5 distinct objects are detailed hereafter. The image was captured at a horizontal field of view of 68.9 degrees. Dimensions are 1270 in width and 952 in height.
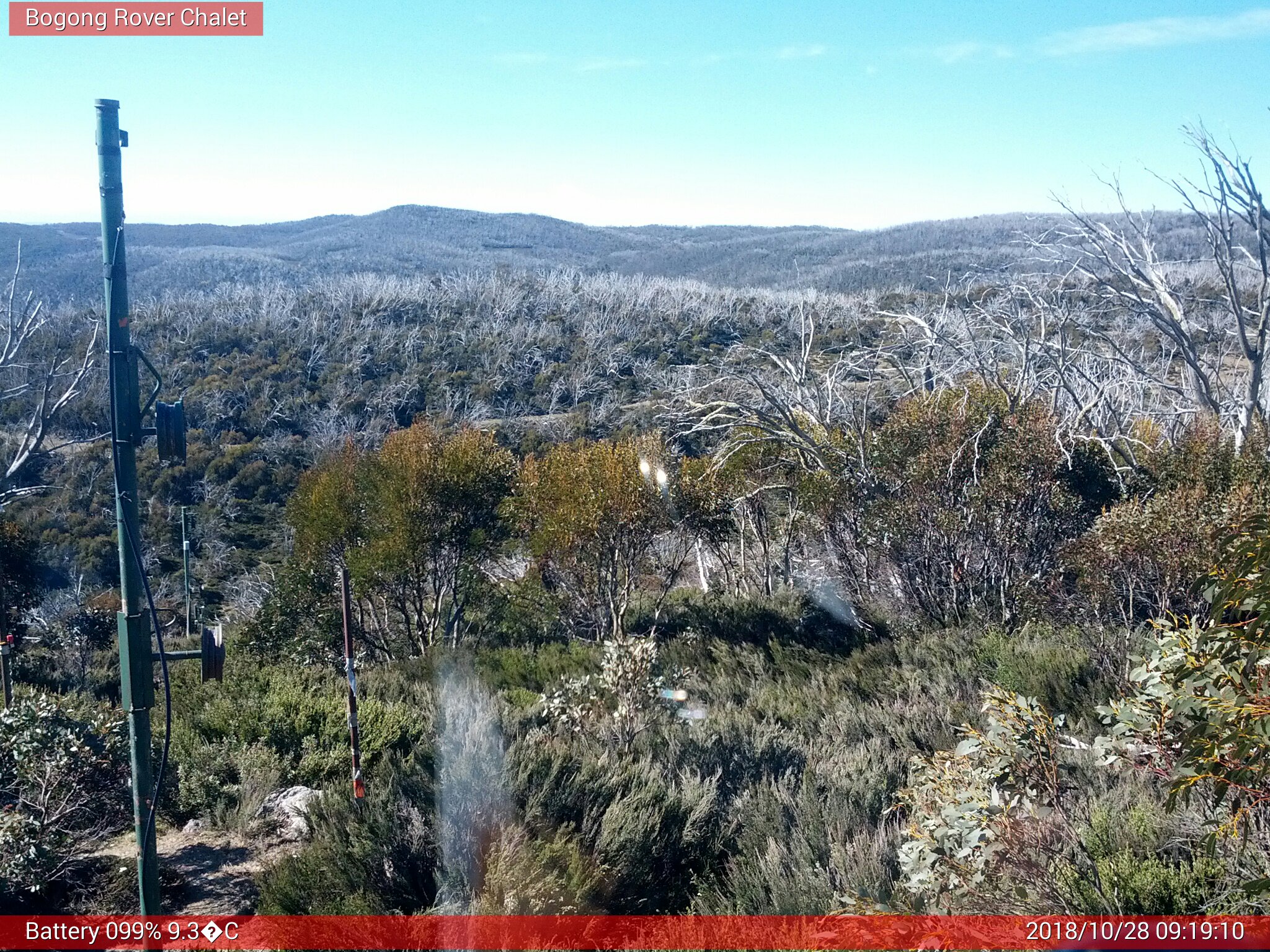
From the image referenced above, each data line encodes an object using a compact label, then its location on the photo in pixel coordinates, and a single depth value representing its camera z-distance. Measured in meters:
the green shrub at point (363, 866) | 4.21
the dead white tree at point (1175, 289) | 8.81
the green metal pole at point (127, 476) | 3.47
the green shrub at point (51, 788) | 4.45
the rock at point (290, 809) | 5.63
